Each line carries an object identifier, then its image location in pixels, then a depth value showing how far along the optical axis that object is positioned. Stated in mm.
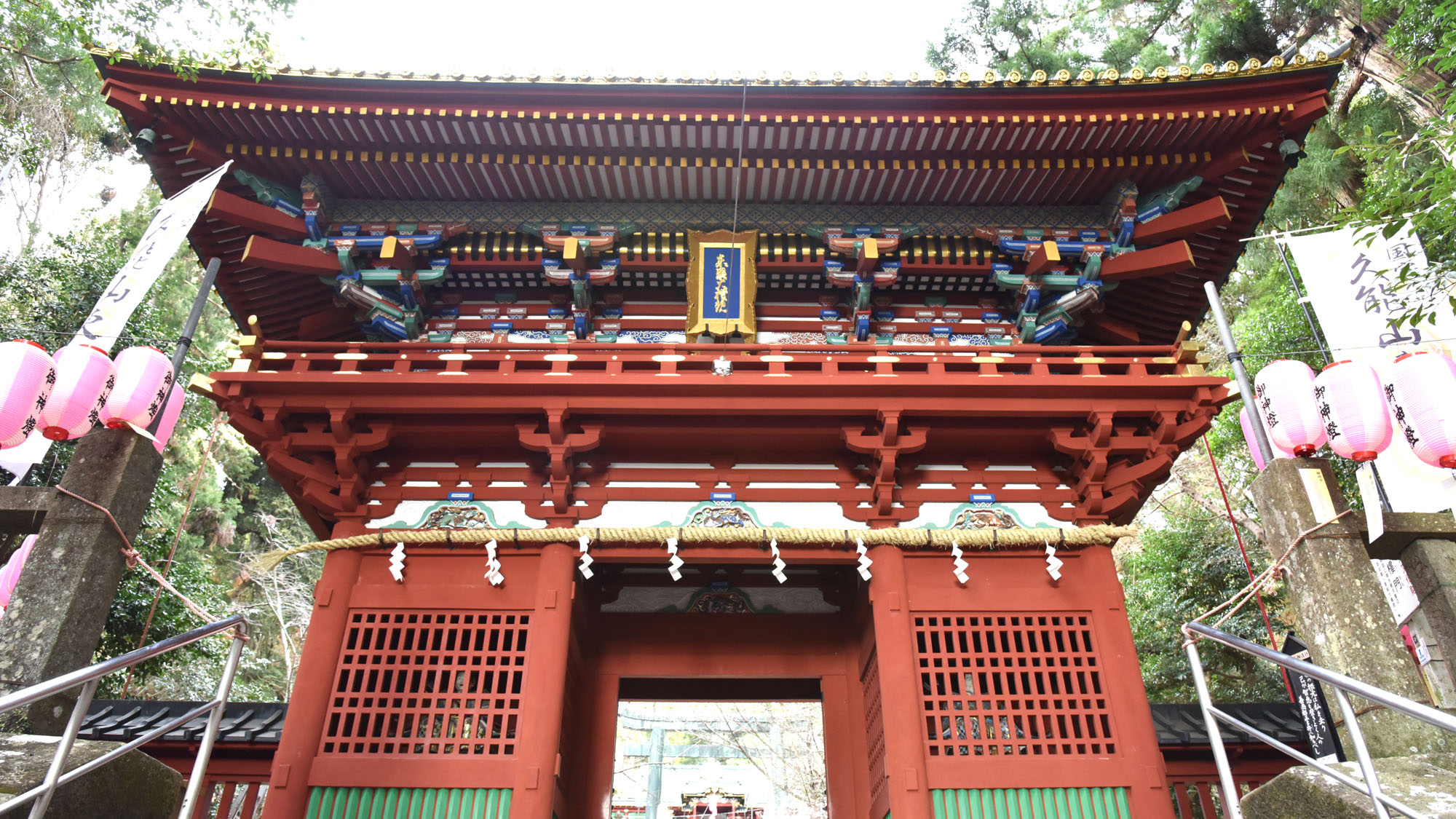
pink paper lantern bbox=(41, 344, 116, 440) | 5484
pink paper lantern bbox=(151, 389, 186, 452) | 6156
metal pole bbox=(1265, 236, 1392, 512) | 7453
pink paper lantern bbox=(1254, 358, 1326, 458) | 5957
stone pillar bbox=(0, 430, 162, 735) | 5055
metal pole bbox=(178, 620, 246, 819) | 4738
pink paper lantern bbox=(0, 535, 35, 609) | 6708
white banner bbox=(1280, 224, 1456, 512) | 7371
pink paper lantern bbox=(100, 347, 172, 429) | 5750
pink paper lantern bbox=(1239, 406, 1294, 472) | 6871
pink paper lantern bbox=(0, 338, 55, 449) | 5312
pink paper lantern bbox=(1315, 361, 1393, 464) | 5711
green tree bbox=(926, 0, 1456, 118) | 13148
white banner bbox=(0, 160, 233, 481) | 5816
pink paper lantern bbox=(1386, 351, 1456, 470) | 5555
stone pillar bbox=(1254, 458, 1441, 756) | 5418
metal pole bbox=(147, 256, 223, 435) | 6246
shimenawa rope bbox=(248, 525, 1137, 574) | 6855
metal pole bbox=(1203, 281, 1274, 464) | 6648
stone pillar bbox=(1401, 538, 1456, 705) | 6141
